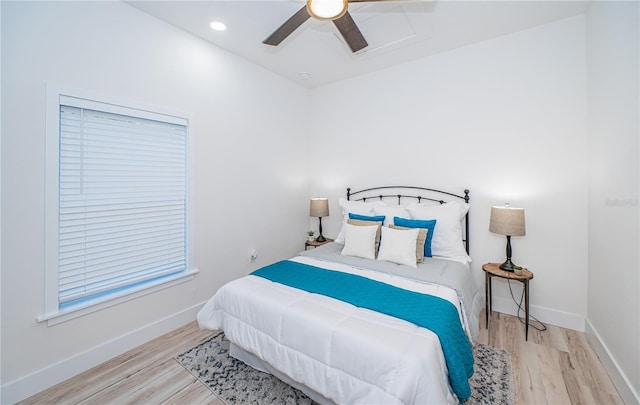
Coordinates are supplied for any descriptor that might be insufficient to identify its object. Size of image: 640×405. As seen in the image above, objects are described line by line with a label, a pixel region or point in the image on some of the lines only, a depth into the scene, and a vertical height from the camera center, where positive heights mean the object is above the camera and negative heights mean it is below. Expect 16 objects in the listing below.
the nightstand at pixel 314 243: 3.73 -0.57
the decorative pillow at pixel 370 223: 2.76 -0.22
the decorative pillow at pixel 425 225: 2.70 -0.22
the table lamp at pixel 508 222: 2.39 -0.17
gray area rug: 1.75 -1.29
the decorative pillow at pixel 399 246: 2.46 -0.41
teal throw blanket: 1.43 -0.64
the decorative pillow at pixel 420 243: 2.54 -0.39
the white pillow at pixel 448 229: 2.69 -0.27
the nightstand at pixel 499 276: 2.39 -0.68
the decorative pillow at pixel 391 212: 2.98 -0.10
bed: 1.31 -0.69
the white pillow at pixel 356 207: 3.20 -0.05
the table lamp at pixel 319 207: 3.74 -0.06
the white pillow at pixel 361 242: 2.66 -0.40
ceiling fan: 1.64 +1.28
